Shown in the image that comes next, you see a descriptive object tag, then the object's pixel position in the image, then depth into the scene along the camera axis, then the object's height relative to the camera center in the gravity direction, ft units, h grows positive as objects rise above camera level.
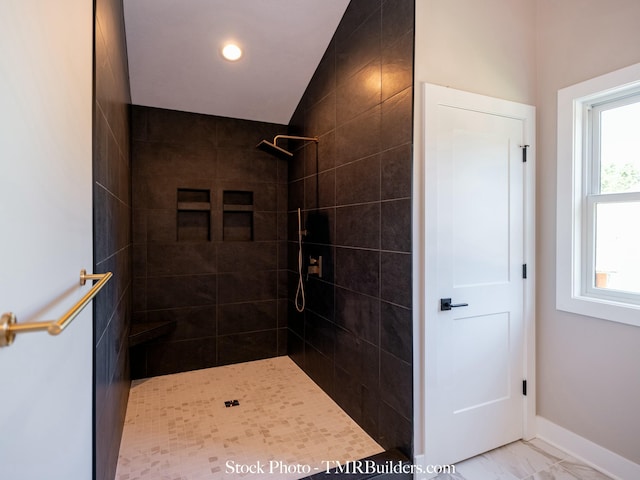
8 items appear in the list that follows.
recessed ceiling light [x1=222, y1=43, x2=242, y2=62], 8.52 +4.97
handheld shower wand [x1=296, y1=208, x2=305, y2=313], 10.19 -1.45
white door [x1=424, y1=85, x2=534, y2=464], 6.07 -0.64
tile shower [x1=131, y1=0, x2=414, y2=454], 6.41 +0.19
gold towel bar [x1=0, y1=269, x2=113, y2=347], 1.50 -0.44
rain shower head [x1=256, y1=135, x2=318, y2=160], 9.81 +2.93
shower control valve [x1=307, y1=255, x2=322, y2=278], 9.40 -0.80
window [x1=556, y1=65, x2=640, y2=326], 5.97 +0.82
